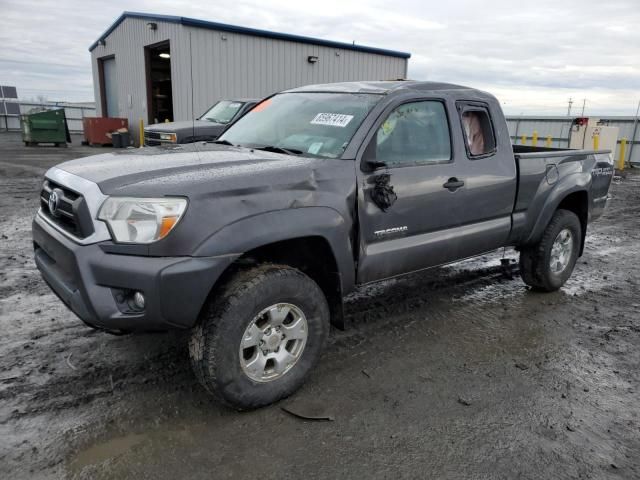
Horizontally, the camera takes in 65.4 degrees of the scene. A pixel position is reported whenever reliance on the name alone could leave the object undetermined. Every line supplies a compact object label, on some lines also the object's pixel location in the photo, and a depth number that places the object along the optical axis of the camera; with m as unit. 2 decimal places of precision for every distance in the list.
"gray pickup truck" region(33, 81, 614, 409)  2.48
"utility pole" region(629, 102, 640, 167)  19.26
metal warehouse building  17.08
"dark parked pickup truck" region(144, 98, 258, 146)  11.21
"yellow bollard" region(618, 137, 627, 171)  18.11
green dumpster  19.95
